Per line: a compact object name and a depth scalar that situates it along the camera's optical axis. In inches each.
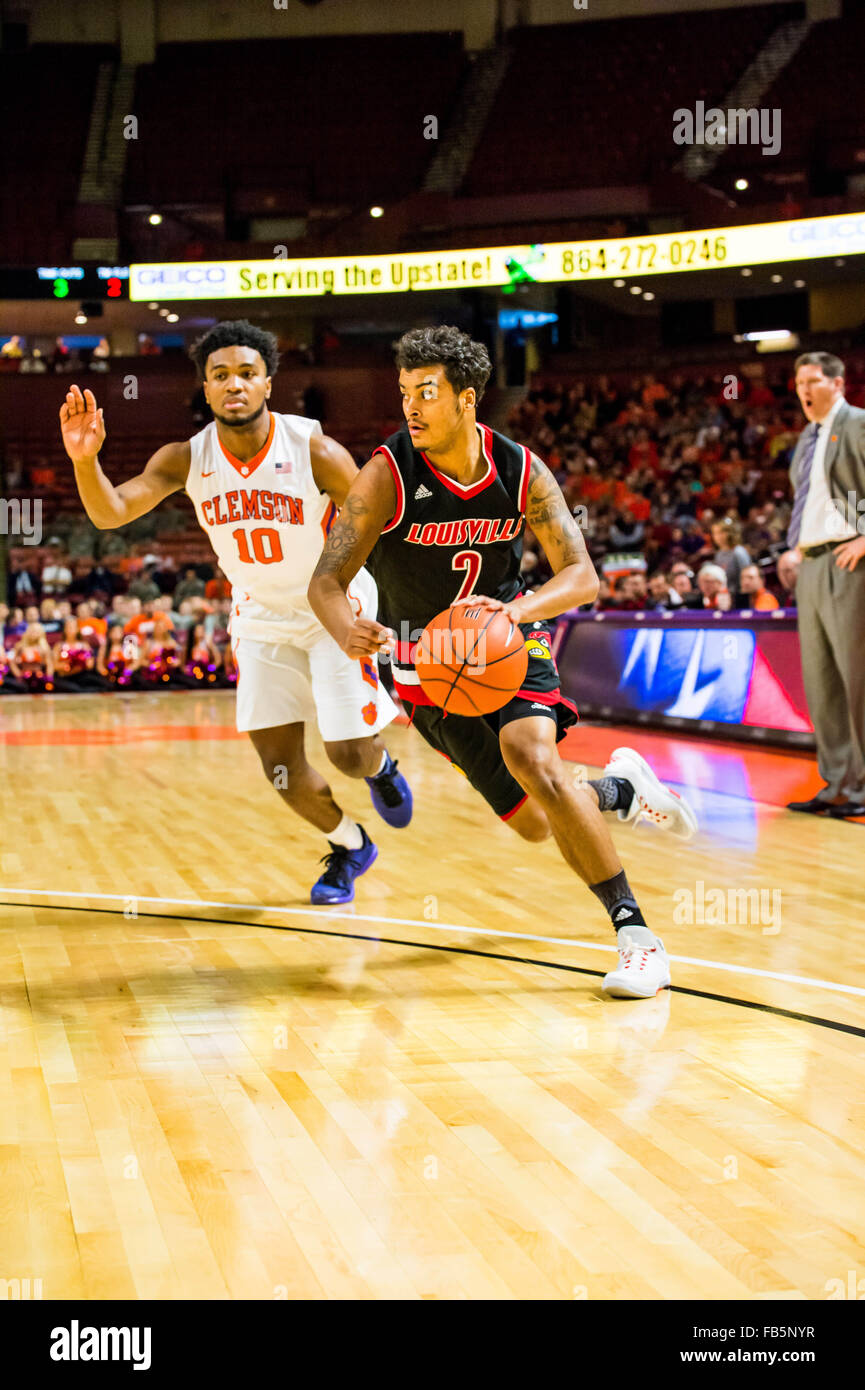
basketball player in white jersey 198.5
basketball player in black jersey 153.1
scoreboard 909.8
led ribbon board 796.6
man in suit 269.4
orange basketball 145.6
